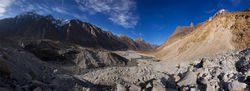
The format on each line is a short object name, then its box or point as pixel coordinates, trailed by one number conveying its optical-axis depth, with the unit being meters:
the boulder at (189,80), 4.56
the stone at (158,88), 3.94
